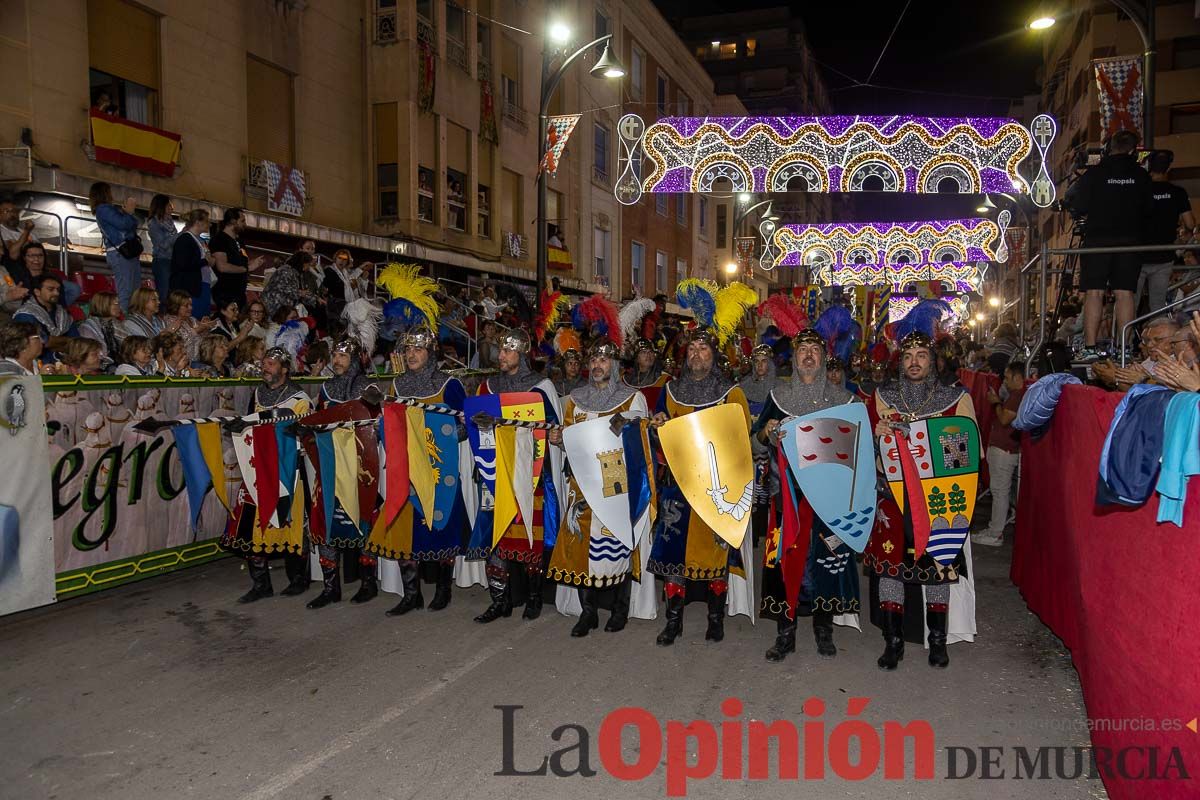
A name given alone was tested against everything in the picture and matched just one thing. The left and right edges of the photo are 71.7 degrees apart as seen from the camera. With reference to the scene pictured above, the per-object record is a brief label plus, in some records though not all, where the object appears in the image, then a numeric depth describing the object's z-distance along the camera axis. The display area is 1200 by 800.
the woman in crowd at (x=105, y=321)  7.39
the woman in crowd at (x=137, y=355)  6.74
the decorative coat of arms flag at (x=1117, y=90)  10.32
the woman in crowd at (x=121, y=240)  8.27
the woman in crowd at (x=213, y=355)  7.92
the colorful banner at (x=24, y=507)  5.40
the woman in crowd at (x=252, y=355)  7.20
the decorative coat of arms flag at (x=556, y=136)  13.65
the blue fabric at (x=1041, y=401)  4.97
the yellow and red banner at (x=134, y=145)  11.11
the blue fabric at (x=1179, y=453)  2.72
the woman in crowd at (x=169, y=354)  7.09
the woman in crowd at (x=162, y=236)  8.72
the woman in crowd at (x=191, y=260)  8.59
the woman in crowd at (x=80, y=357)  6.31
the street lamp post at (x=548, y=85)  12.63
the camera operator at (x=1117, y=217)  7.05
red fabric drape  2.82
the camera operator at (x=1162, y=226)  7.43
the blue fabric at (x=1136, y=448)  2.98
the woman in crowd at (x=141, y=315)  7.61
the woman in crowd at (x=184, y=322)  8.02
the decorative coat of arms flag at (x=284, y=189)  14.31
